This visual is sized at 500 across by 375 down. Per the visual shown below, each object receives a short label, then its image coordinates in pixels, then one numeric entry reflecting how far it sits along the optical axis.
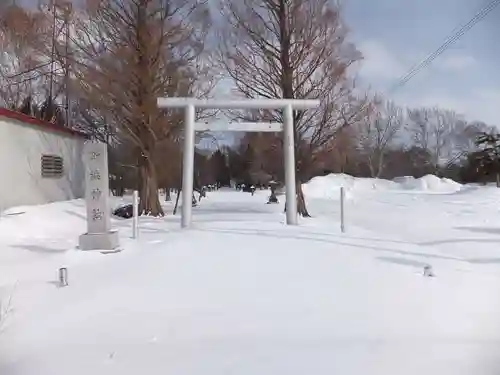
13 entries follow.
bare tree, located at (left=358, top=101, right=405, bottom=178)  60.38
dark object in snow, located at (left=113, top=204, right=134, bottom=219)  17.98
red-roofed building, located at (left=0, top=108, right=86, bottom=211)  13.19
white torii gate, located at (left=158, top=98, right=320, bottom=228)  12.86
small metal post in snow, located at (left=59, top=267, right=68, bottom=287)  6.39
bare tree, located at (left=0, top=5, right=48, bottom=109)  20.12
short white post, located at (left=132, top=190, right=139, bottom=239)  10.69
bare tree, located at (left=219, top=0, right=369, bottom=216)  16.08
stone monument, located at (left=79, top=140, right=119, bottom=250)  8.73
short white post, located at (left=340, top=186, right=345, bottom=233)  11.72
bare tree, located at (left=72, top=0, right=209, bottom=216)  16.77
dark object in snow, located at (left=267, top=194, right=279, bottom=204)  29.49
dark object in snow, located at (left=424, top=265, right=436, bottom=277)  6.78
